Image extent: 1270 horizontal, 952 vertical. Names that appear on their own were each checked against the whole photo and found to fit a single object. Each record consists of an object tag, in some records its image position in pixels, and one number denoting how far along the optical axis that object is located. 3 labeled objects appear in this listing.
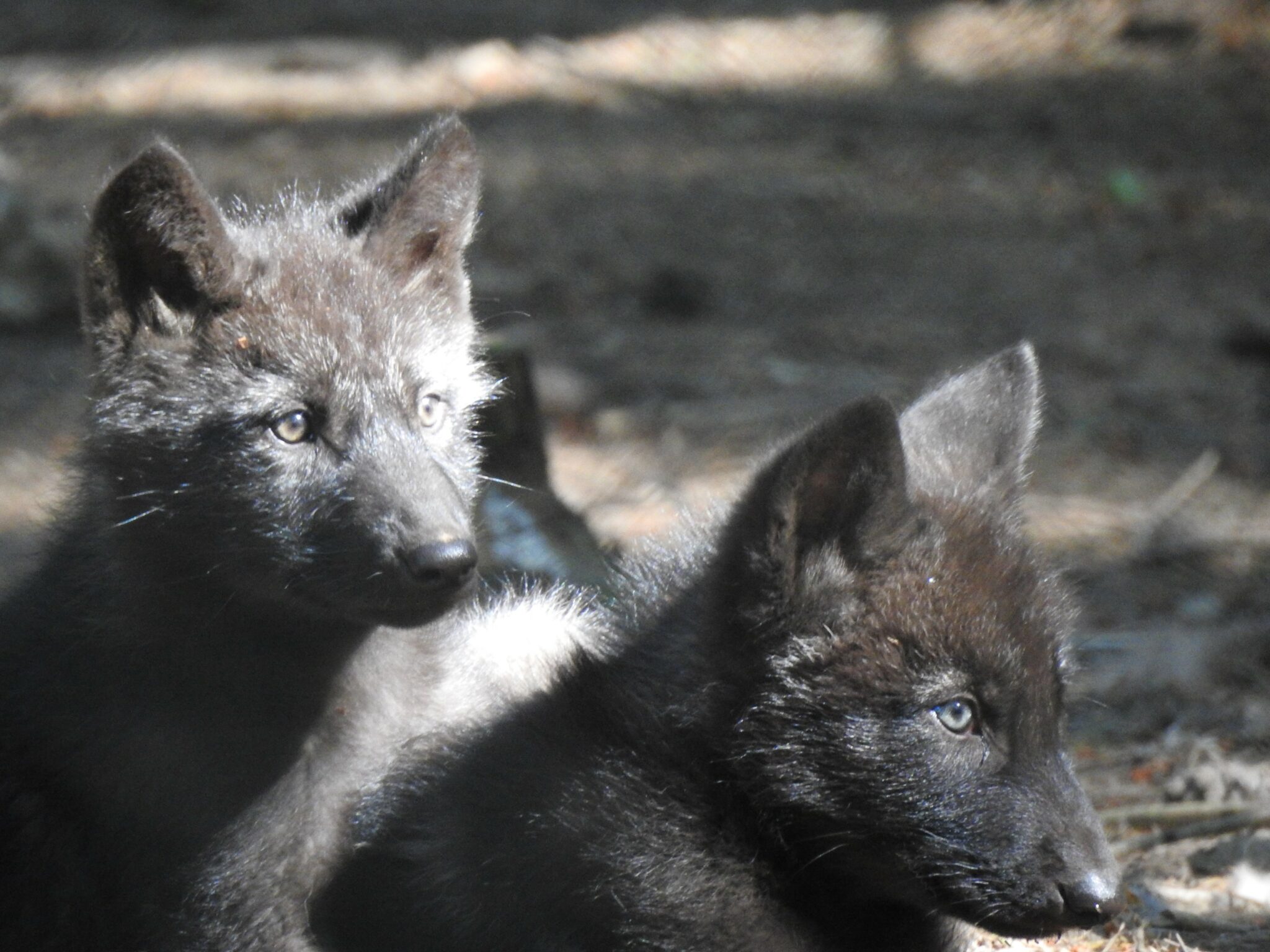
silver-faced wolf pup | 8.20
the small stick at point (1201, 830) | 9.80
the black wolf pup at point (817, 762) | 6.89
